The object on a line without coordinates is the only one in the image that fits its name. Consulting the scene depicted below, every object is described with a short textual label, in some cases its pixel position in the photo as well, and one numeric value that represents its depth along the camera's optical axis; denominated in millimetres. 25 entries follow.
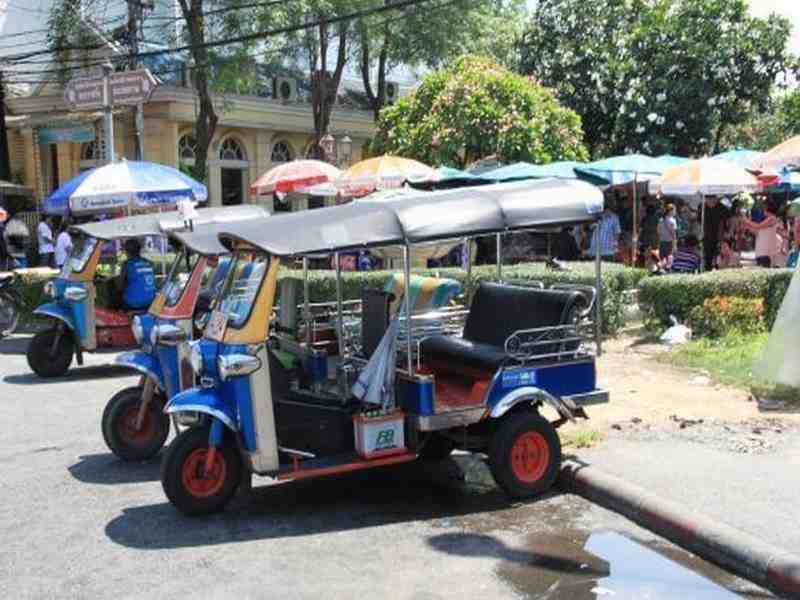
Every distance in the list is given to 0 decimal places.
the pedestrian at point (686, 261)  14461
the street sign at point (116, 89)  14812
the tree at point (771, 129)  35938
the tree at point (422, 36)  28203
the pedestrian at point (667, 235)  18016
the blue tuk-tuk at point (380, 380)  5801
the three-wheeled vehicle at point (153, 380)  7066
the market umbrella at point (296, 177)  18266
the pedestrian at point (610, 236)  18078
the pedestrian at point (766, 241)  16375
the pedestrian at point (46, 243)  21375
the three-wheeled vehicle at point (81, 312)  10922
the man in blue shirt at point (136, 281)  11383
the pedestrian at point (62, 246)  17203
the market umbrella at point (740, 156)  18772
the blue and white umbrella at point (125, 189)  14367
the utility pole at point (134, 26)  21469
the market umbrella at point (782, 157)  12477
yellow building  26250
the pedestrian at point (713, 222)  19234
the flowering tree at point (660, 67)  27359
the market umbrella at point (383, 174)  16375
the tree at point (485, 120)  20078
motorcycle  14469
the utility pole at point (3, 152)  25731
